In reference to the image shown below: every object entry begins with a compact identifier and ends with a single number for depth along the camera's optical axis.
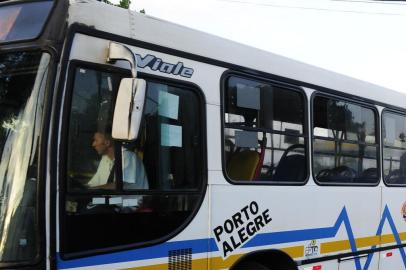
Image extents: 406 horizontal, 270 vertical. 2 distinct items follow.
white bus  3.25
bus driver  3.54
